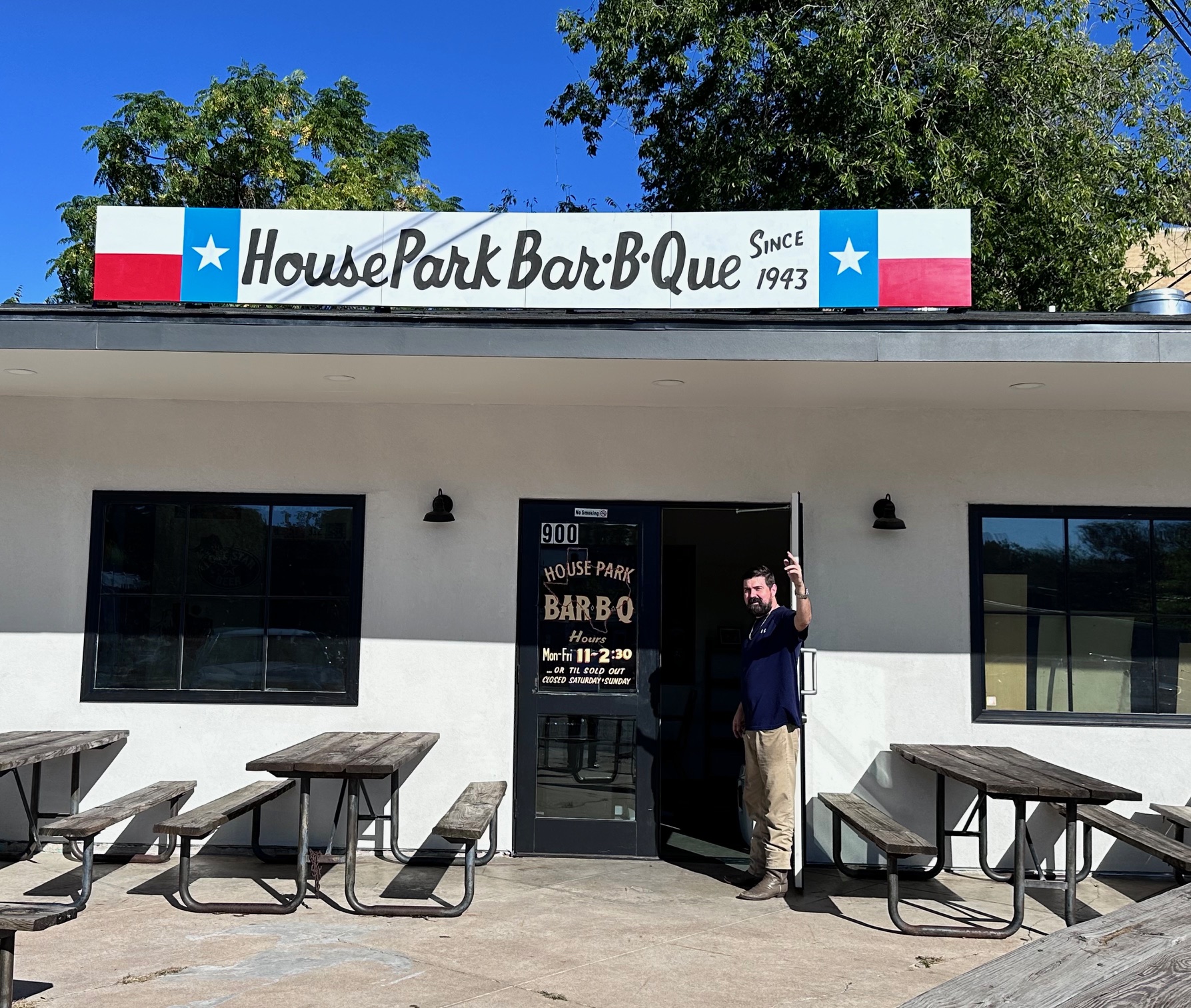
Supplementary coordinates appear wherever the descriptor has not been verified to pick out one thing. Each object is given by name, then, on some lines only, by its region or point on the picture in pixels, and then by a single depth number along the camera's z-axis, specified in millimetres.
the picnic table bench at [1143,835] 5496
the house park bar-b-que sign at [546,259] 6562
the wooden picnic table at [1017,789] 5114
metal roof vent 6258
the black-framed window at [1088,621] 6918
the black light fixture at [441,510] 7000
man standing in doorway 6055
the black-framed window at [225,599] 7031
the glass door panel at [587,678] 6930
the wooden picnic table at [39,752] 5840
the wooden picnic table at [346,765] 5352
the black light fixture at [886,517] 6918
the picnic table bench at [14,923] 3418
